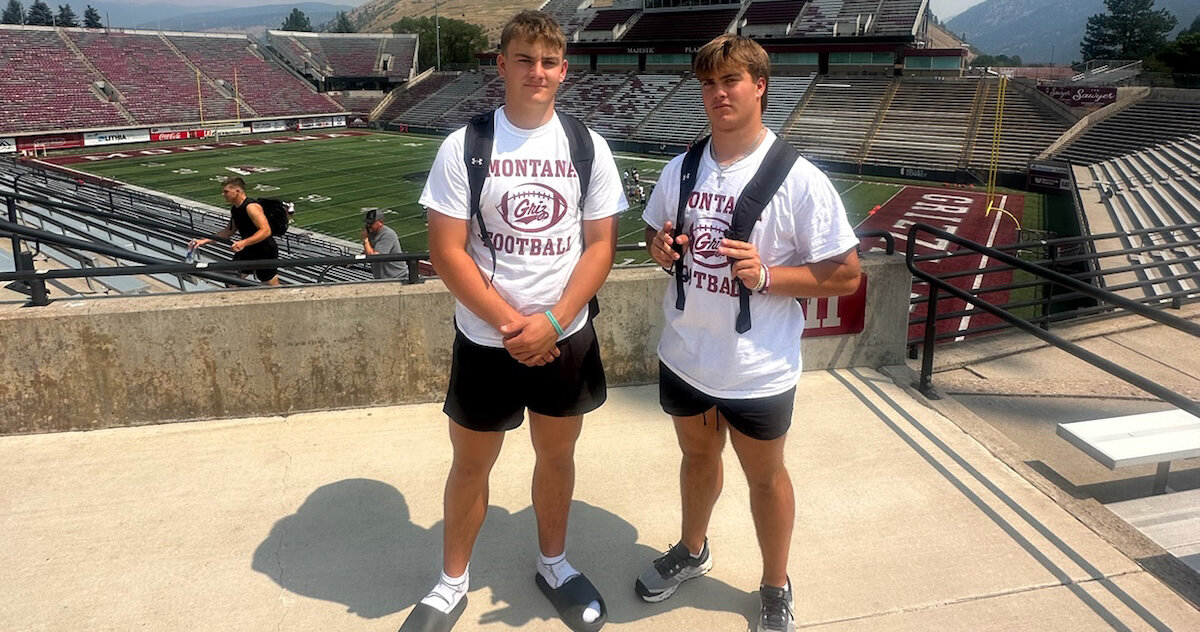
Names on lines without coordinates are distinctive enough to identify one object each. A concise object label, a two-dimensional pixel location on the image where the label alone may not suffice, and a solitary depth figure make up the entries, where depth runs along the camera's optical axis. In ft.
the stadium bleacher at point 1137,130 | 96.02
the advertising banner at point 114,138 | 146.06
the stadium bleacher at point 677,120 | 142.09
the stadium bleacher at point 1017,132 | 110.01
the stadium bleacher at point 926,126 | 116.21
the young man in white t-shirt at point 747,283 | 7.45
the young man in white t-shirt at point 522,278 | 7.43
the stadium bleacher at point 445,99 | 185.68
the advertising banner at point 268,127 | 174.81
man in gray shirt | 22.36
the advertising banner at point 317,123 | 183.28
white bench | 11.57
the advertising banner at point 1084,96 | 114.42
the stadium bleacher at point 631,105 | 153.99
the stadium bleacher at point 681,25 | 174.09
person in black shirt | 22.53
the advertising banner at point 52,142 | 138.51
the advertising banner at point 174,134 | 155.43
